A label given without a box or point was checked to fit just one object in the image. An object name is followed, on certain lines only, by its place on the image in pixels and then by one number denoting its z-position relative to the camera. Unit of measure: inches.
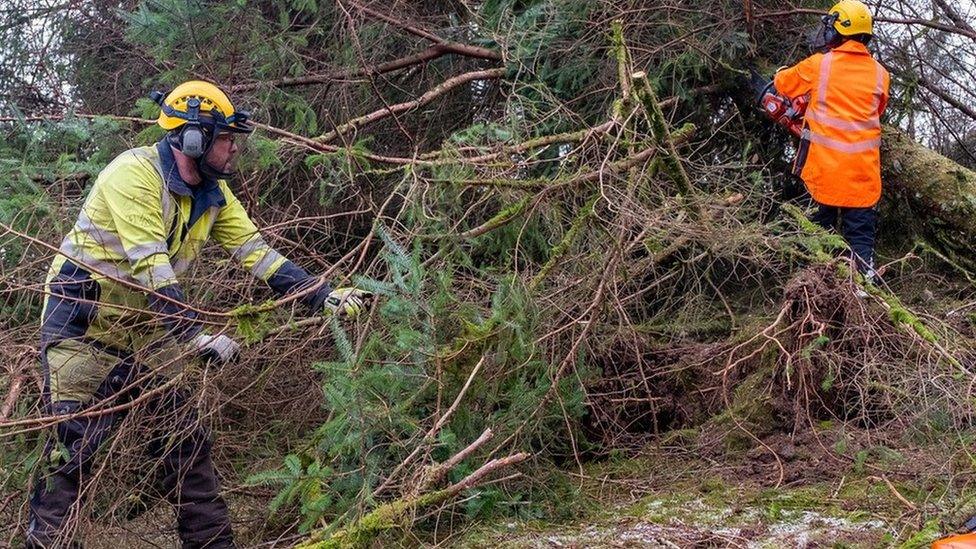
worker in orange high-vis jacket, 228.4
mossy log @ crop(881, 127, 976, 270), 232.5
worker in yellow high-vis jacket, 155.7
